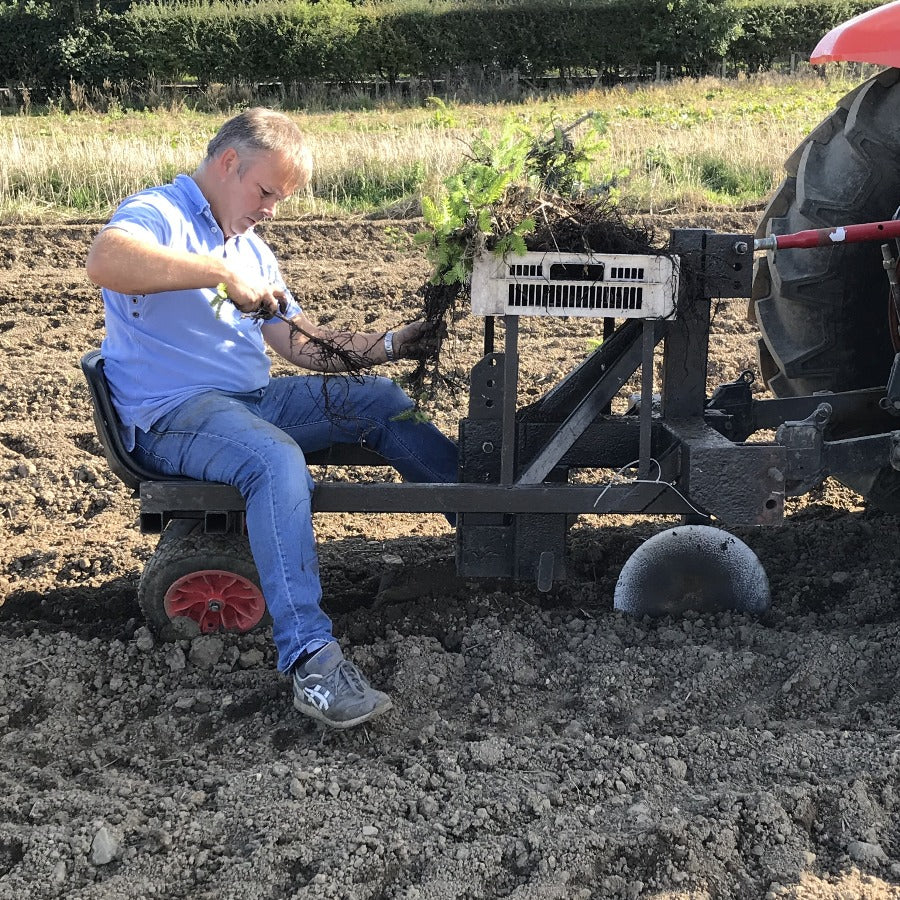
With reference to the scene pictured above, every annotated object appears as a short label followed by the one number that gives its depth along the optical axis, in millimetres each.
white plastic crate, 3453
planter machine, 3529
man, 3404
